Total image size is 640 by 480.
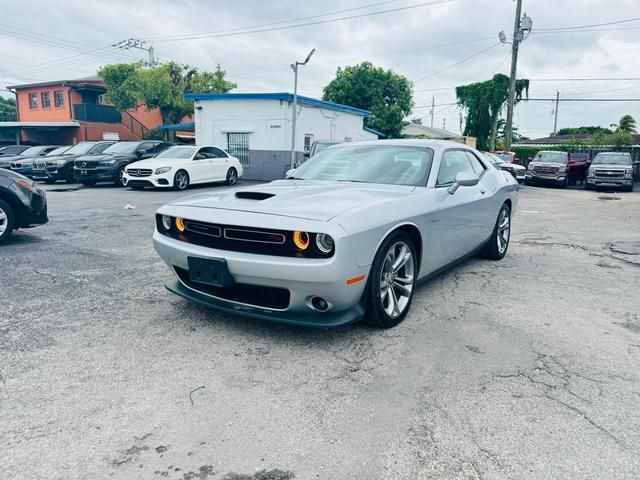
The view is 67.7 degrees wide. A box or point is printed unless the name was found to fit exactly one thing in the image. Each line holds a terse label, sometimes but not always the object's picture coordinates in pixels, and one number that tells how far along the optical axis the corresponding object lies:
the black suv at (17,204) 6.08
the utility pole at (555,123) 64.25
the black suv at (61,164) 15.51
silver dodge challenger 2.91
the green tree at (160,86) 29.08
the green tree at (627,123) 43.38
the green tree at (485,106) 34.19
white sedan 13.46
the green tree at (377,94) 33.94
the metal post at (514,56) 23.72
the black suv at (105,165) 14.77
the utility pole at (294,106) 17.73
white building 19.70
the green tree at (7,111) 55.06
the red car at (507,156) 21.75
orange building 31.06
